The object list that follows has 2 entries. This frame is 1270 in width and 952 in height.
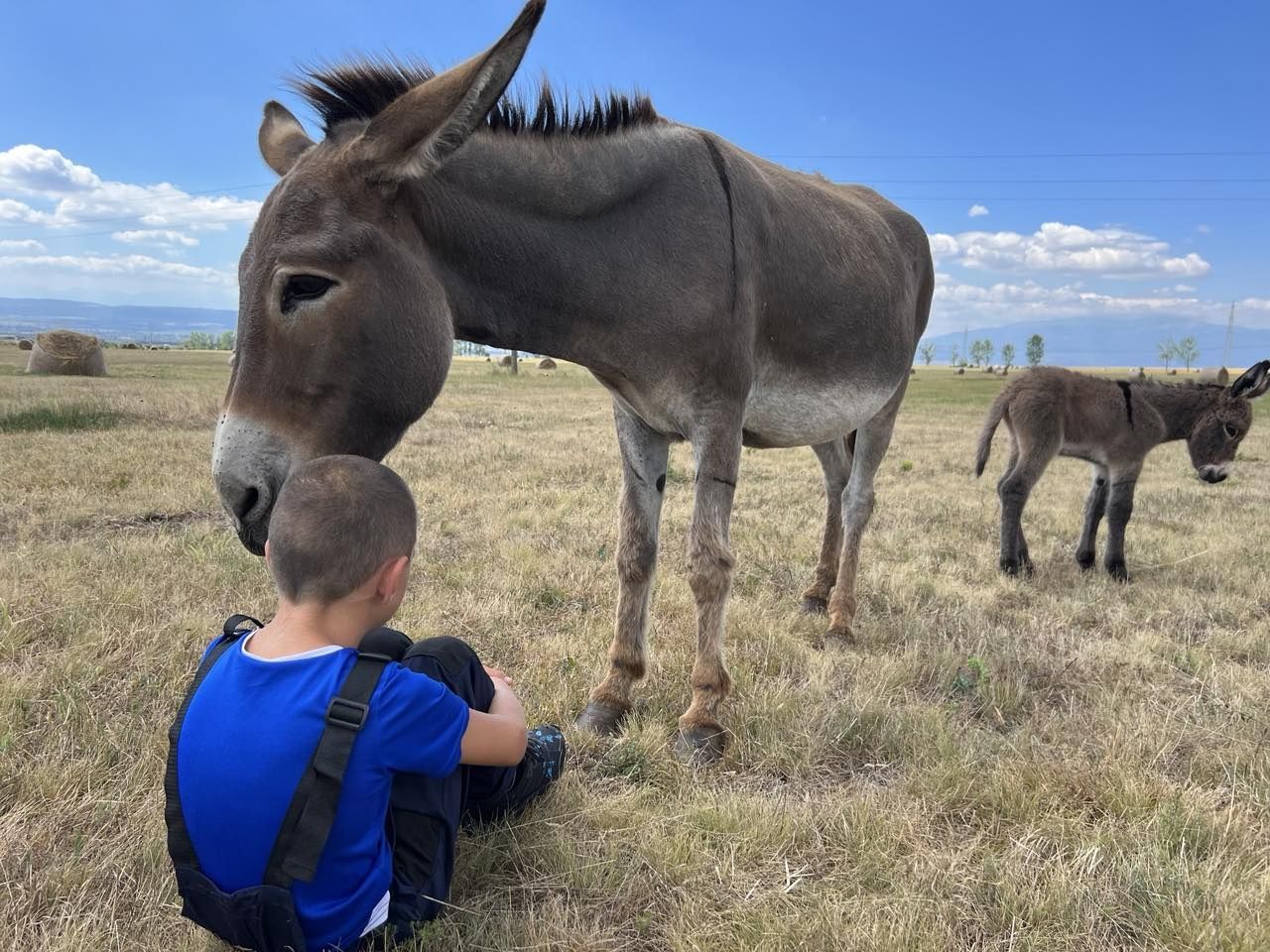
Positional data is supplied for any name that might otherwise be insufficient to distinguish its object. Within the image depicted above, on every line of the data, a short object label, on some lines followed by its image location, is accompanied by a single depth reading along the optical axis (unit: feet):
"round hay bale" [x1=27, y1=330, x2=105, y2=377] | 83.41
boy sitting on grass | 5.46
